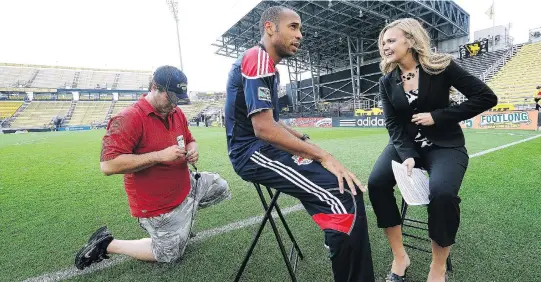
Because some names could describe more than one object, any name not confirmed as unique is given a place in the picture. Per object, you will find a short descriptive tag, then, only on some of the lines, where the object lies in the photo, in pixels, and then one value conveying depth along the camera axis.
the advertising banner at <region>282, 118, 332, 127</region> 25.52
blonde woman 2.27
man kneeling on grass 2.39
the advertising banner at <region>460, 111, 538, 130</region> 13.23
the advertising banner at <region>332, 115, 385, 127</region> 20.12
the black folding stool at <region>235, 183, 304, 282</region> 1.79
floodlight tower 32.50
